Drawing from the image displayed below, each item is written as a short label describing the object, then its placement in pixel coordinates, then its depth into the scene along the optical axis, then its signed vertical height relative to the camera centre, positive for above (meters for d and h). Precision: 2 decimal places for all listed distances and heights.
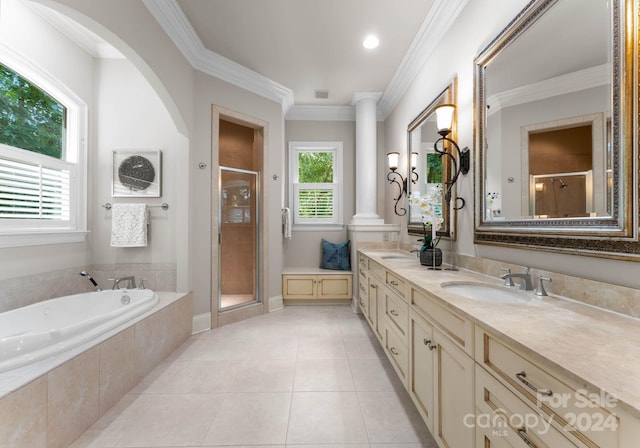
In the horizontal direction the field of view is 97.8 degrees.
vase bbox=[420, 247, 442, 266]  2.11 -0.25
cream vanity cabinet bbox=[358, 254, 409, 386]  1.83 -0.70
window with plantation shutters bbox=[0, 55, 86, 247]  2.19 +0.56
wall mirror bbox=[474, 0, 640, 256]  1.01 +0.43
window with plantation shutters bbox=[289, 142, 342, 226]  4.46 +0.67
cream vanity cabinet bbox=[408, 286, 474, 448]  1.07 -0.67
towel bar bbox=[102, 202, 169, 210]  3.04 +0.21
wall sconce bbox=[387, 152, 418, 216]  3.04 +0.60
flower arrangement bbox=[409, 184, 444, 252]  2.20 +0.13
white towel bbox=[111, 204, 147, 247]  2.93 +0.00
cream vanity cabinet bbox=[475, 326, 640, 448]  0.56 -0.45
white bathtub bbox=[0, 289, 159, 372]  1.66 -0.70
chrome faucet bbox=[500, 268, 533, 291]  1.34 -0.27
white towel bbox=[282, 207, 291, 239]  4.01 +0.04
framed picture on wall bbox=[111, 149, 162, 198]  3.02 +0.54
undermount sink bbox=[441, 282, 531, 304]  1.35 -0.35
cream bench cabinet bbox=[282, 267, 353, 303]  3.95 -0.87
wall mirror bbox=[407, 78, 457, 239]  2.24 +0.55
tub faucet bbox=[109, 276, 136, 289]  2.69 -0.58
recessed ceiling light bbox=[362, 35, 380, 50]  2.79 +1.86
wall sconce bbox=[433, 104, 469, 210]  1.94 +0.54
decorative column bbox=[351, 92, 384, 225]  3.90 +0.91
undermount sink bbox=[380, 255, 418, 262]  2.73 -0.34
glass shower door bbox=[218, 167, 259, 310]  3.54 -0.18
